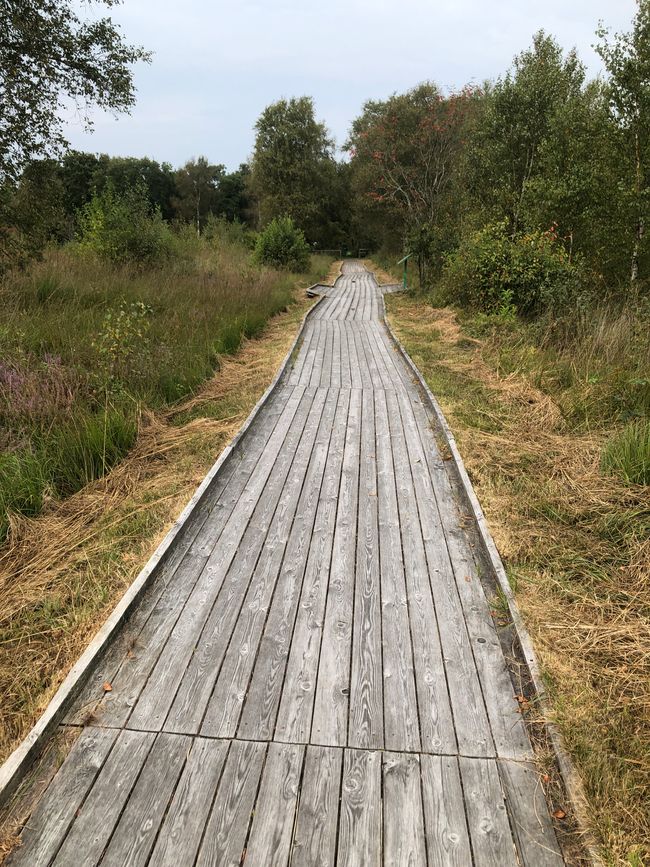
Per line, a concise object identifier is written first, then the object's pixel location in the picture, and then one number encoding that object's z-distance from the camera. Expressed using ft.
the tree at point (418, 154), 62.85
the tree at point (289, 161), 99.81
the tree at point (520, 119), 42.04
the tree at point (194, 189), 149.07
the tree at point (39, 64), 26.32
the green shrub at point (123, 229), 41.68
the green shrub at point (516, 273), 31.35
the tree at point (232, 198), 156.37
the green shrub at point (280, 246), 64.95
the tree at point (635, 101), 32.83
